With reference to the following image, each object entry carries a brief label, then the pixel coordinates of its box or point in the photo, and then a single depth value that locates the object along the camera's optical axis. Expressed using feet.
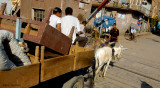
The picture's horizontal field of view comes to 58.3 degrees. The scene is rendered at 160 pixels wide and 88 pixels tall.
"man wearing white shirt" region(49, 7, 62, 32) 11.99
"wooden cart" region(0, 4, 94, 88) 6.42
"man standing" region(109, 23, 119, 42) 28.17
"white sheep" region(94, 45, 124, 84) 16.38
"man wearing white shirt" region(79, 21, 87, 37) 20.82
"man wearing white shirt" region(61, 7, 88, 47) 12.75
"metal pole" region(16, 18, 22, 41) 8.41
